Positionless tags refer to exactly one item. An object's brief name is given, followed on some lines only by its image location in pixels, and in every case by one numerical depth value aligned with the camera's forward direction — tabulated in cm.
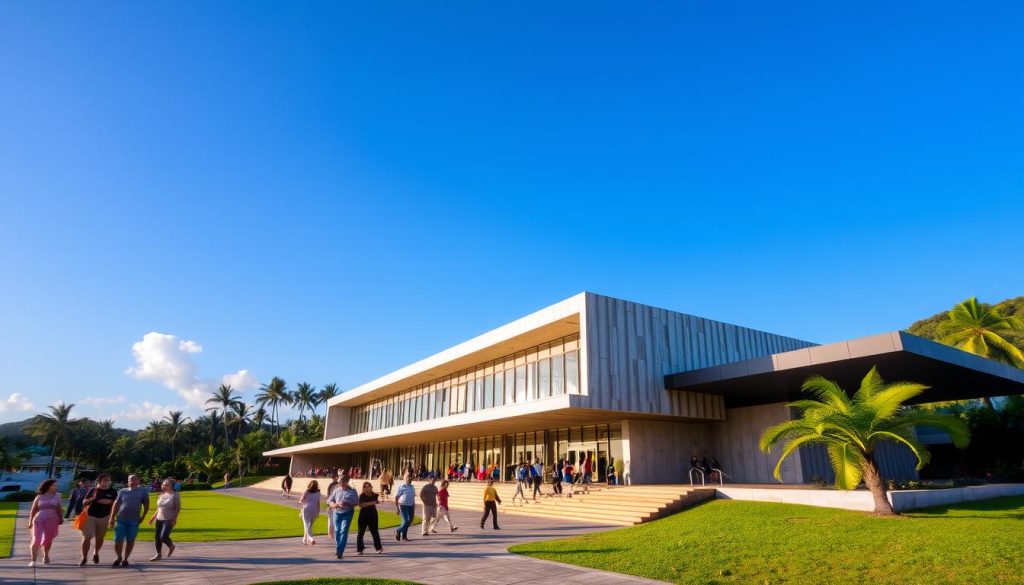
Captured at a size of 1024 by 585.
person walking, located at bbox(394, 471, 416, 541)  1279
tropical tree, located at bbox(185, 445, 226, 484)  5737
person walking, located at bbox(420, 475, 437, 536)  1381
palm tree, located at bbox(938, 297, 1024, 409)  3425
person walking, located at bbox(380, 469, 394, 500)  2417
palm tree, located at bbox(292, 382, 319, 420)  8588
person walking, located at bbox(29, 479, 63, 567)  946
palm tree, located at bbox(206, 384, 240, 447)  8044
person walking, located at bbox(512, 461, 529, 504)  2144
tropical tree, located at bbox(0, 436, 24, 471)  4809
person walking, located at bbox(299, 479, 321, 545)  1229
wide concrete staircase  1667
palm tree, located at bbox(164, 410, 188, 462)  8062
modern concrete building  2033
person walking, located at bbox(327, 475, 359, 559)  1024
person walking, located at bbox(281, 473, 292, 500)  3349
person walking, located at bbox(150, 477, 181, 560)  1024
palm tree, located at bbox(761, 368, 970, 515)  1381
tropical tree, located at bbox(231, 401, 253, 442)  8025
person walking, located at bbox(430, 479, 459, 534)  1443
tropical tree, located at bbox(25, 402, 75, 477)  7694
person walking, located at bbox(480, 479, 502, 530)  1464
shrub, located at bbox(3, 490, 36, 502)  3489
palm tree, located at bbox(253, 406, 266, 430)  8288
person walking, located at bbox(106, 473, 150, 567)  951
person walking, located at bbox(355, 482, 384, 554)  1052
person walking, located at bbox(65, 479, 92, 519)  1690
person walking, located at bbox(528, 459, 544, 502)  2117
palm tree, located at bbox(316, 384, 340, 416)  8736
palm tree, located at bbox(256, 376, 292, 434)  8331
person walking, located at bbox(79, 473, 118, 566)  967
